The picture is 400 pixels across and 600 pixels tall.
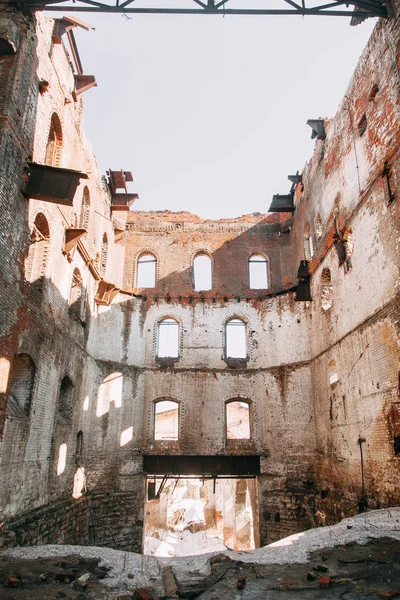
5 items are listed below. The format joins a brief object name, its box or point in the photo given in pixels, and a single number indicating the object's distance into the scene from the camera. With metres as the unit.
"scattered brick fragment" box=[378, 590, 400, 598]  4.62
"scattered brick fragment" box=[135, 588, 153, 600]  4.76
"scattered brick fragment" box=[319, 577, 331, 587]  5.11
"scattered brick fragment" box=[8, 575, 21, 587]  5.34
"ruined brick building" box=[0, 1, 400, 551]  9.36
